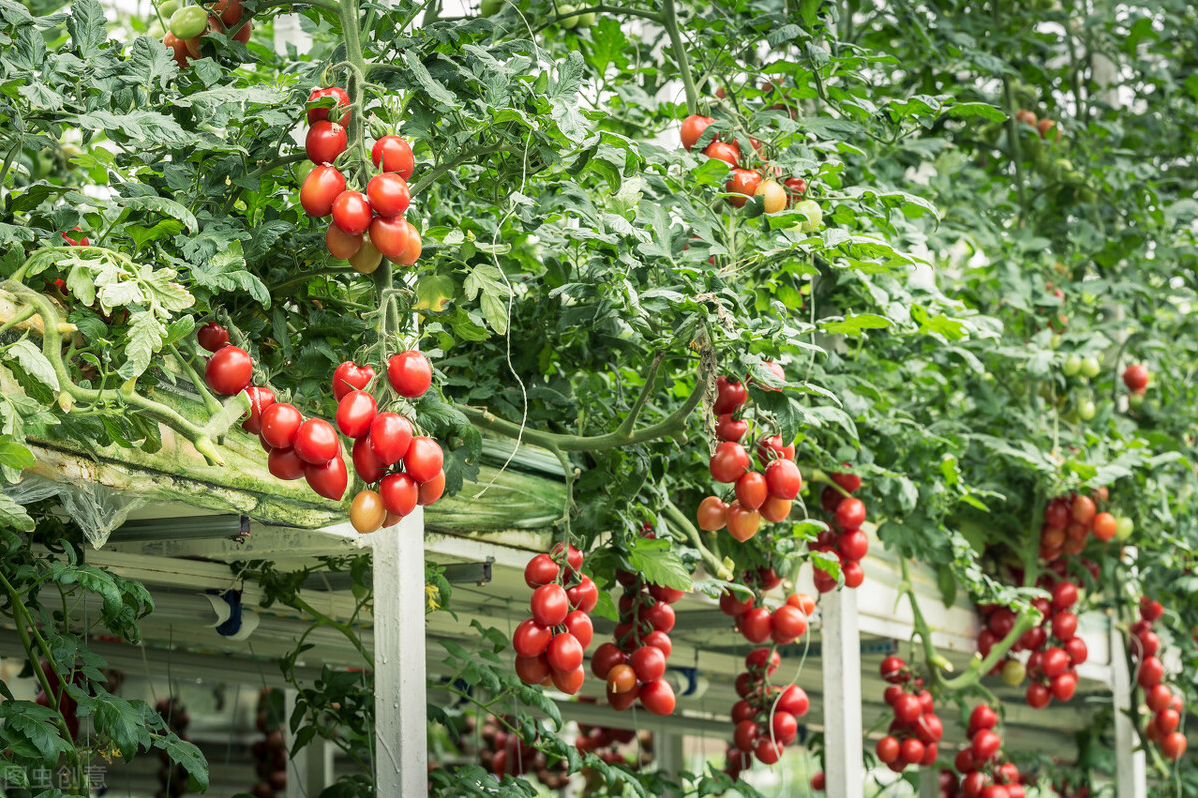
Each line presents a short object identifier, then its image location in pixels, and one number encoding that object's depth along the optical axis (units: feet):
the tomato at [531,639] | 8.60
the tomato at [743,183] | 9.03
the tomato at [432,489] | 7.74
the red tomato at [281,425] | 7.64
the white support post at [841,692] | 10.94
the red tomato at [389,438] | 7.60
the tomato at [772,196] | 8.85
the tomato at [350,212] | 7.65
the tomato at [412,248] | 7.78
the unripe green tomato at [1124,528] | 12.79
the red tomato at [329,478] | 7.67
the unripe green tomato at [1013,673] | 12.84
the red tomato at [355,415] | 7.62
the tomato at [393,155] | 7.75
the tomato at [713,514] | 8.99
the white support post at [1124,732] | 14.57
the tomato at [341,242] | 7.73
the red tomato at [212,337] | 8.06
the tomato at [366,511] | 7.65
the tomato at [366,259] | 7.81
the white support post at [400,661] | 8.53
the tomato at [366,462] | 7.64
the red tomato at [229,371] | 7.78
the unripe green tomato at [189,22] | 8.20
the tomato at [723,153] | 9.07
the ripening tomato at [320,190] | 7.68
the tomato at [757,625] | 9.98
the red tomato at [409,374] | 7.75
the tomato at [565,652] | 8.58
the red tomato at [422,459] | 7.64
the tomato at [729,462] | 8.66
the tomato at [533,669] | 8.67
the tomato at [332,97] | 7.86
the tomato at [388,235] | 7.71
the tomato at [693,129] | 9.26
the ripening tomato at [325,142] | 7.80
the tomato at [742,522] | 8.82
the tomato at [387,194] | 7.66
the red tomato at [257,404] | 7.84
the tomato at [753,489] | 8.69
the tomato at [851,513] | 10.43
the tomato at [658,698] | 9.19
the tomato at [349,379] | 7.79
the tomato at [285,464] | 7.68
